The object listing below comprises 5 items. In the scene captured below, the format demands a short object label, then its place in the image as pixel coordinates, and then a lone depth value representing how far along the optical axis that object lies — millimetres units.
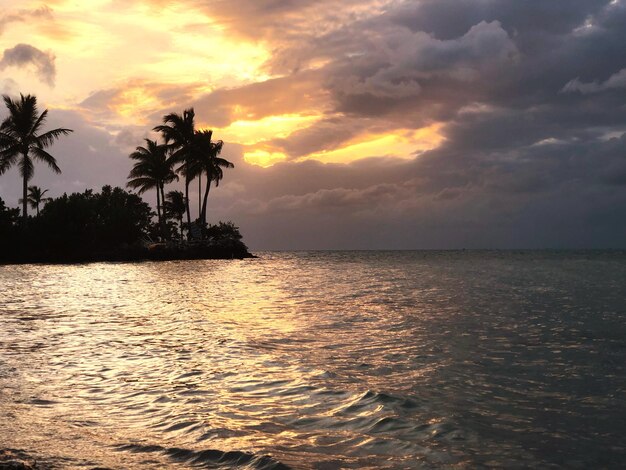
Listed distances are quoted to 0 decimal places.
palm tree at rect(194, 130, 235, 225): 59875
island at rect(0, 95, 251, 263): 49375
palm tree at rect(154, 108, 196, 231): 59531
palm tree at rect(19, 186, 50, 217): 79000
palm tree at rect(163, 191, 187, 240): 73750
